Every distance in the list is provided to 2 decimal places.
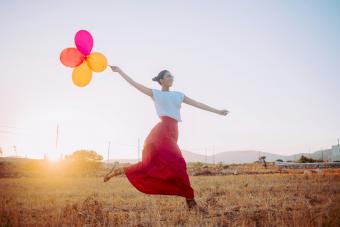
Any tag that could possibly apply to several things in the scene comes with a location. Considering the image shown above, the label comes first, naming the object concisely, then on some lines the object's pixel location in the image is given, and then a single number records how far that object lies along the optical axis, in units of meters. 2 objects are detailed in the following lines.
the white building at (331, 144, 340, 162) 94.47
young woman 4.86
